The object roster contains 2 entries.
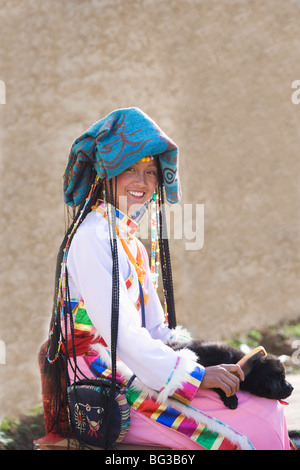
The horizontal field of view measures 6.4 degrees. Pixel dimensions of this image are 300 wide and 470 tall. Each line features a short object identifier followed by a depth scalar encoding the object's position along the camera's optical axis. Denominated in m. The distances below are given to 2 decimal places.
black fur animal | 7.17
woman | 7.12
